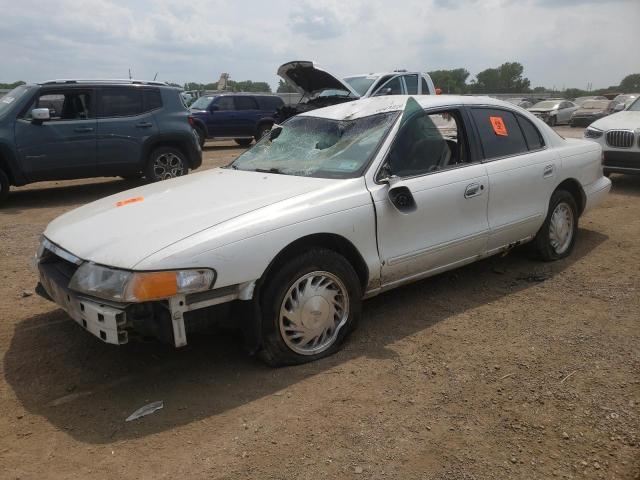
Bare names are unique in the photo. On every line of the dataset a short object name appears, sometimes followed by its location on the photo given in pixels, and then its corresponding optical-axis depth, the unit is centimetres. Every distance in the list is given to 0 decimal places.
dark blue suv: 1736
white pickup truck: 1023
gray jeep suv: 822
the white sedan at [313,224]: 286
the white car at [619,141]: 870
